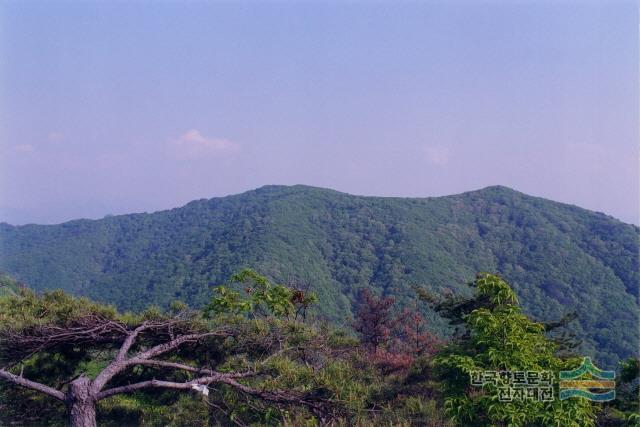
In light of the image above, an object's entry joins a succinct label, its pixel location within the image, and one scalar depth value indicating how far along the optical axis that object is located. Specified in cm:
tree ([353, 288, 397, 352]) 1190
